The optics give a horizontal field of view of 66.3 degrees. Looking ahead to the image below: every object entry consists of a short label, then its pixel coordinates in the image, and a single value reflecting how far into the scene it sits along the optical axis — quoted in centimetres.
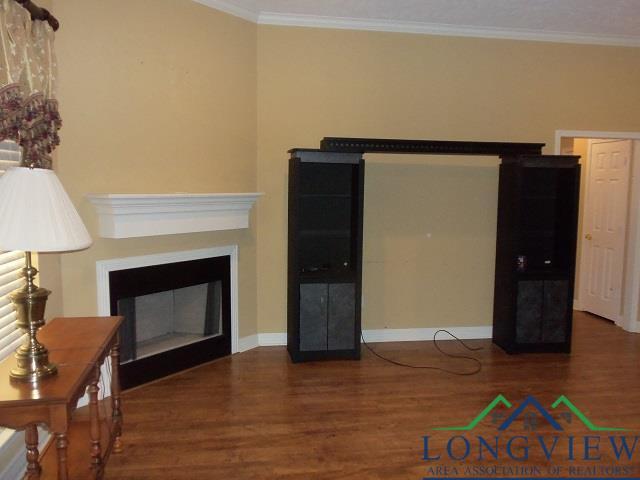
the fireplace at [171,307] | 356
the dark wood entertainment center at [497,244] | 417
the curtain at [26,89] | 218
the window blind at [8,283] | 247
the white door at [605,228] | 541
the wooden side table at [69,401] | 177
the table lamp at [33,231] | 180
